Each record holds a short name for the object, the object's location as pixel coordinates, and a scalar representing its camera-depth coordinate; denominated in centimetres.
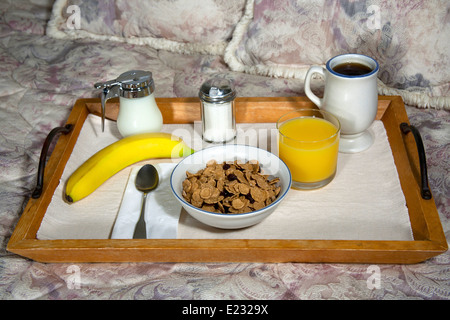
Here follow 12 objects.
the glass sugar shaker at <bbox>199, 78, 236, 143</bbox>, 98
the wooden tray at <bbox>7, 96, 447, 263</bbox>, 75
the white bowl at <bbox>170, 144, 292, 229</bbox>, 77
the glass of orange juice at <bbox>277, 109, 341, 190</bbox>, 86
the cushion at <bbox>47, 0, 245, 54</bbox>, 139
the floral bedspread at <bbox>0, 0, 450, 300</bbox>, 76
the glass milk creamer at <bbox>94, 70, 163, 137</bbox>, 98
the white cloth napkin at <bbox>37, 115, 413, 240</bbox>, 83
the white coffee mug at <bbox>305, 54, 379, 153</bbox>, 93
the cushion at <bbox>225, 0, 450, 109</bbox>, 114
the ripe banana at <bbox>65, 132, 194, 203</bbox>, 93
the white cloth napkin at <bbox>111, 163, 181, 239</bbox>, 83
